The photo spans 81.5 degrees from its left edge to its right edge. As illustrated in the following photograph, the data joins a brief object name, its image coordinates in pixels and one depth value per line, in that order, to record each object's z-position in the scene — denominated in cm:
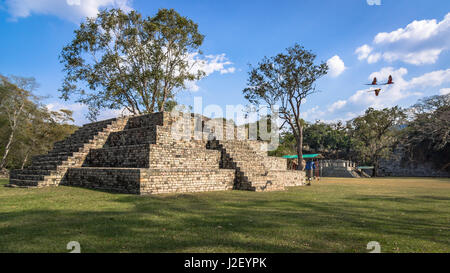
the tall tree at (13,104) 2475
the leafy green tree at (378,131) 3778
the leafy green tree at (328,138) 5169
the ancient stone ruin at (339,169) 3362
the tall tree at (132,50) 2020
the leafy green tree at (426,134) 3191
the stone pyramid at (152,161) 956
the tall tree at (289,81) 2261
